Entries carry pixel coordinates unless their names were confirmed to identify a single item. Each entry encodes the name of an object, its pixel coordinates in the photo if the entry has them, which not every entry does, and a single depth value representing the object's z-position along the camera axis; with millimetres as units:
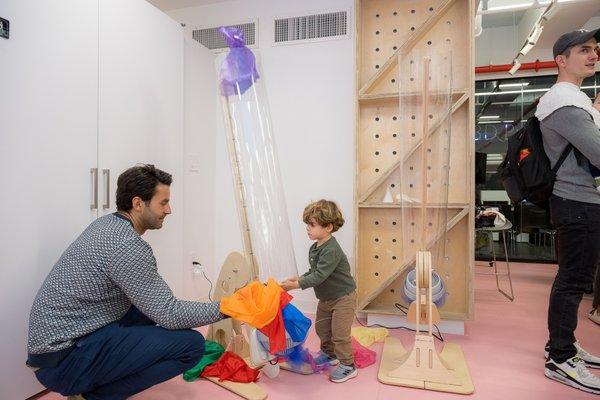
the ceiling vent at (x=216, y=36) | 3184
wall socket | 2928
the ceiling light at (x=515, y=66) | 3973
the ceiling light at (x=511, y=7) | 3594
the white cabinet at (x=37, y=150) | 1585
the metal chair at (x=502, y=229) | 3431
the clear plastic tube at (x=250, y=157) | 2014
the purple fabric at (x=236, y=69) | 2000
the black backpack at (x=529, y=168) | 1849
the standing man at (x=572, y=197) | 1751
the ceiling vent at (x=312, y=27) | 2949
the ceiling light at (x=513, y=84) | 5014
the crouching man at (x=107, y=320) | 1354
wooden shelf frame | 2504
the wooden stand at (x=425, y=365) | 1846
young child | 1927
